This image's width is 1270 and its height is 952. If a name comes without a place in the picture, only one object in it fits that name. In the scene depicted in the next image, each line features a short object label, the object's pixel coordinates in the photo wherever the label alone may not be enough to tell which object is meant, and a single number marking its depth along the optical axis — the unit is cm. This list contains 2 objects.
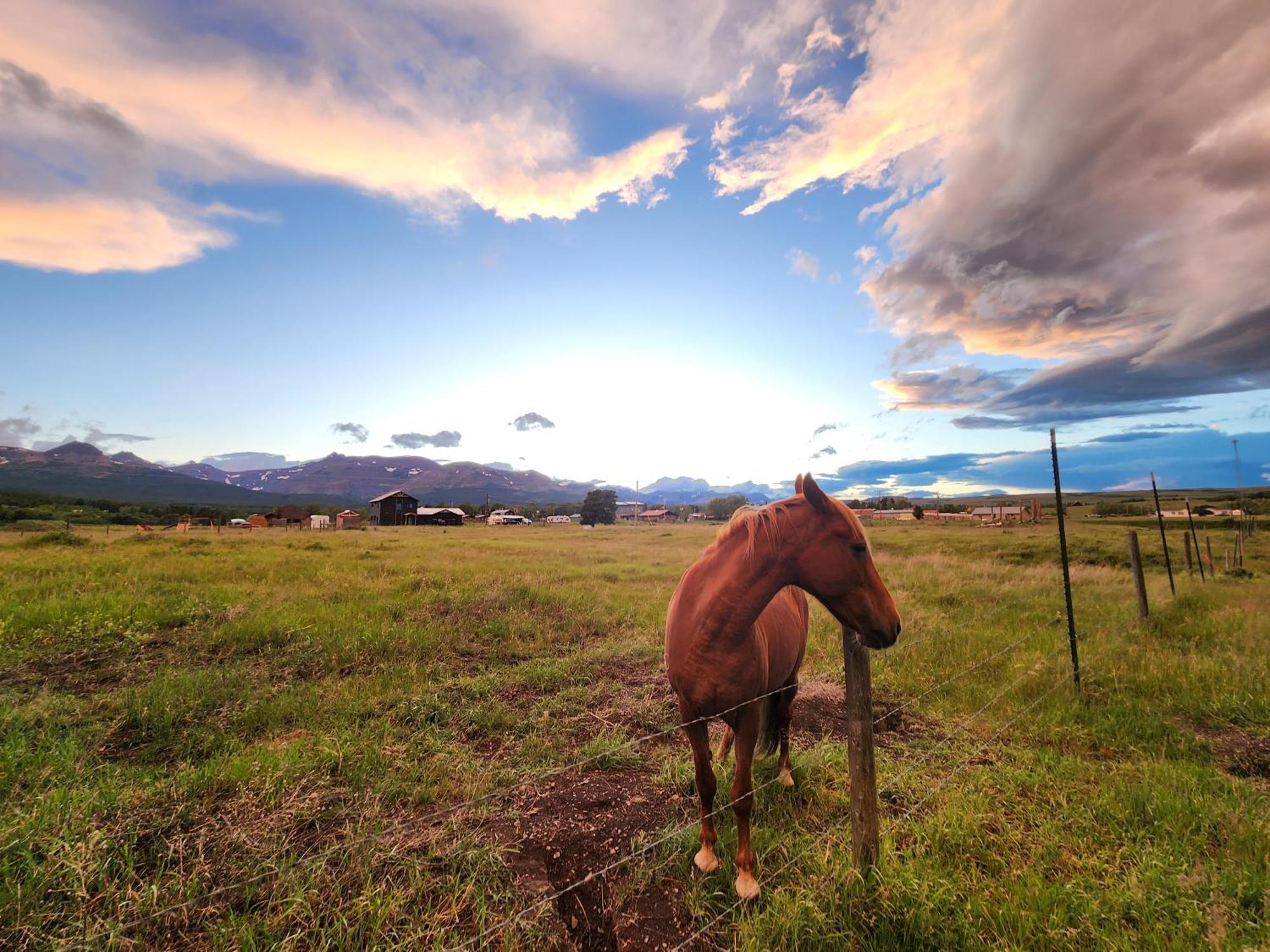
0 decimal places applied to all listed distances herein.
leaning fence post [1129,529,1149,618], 803
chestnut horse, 319
